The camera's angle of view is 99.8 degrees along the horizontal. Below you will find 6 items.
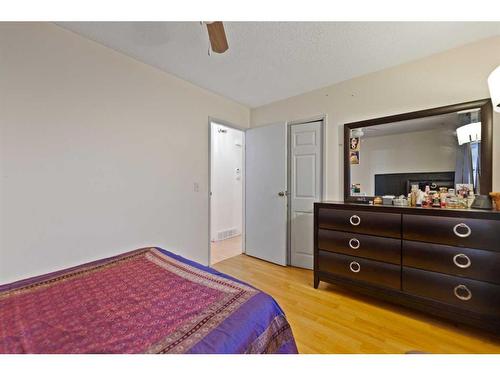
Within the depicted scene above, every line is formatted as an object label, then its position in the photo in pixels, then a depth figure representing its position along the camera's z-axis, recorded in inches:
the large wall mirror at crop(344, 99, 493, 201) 69.9
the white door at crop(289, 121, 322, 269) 107.3
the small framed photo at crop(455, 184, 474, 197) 71.2
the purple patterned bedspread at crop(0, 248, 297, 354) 27.0
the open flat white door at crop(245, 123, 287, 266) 115.1
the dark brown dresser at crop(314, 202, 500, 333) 57.3
